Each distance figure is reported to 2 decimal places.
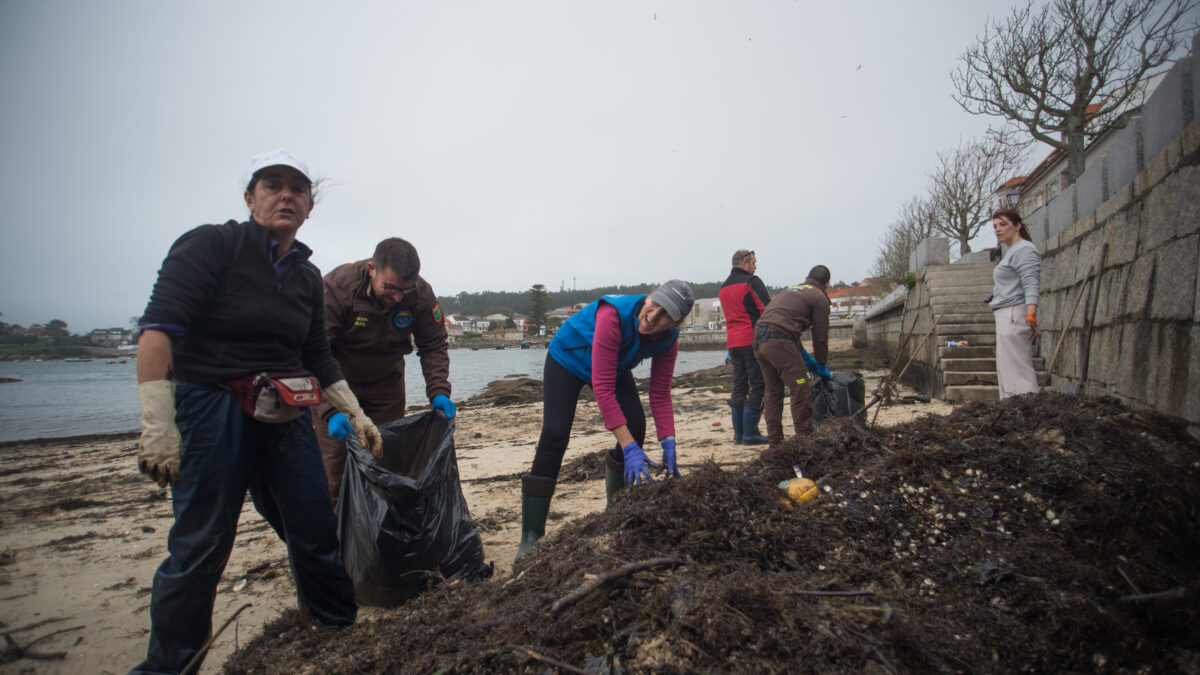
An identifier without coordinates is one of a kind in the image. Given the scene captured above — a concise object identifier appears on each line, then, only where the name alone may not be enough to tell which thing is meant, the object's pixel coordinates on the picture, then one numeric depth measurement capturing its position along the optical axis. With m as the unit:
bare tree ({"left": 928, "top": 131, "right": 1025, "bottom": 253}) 19.69
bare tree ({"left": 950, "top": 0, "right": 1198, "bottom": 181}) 11.67
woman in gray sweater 4.16
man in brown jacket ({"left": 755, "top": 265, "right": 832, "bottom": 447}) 4.26
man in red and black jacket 5.29
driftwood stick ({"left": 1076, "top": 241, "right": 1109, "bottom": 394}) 4.07
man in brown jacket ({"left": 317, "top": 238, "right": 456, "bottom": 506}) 2.71
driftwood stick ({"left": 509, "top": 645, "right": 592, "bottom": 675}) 1.29
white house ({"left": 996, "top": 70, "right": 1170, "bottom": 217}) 18.23
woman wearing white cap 1.68
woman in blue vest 2.50
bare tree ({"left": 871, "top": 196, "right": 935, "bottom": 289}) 24.17
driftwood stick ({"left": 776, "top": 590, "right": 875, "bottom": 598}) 1.45
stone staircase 6.69
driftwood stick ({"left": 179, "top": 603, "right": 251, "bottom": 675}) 1.69
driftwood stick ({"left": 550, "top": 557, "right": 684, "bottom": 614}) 1.48
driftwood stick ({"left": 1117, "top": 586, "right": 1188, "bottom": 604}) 1.44
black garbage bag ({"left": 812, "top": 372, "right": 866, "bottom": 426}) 4.79
